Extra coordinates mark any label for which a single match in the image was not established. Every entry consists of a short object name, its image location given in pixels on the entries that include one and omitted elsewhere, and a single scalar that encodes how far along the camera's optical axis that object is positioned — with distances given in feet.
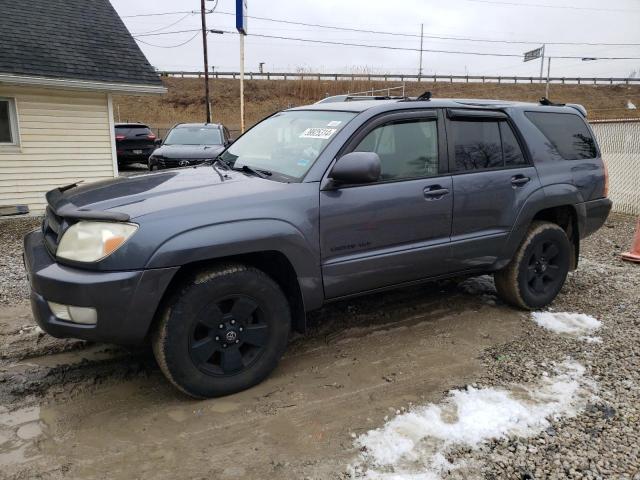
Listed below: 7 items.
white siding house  31.89
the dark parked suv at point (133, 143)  57.67
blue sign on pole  44.75
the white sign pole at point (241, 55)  46.65
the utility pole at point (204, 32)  84.02
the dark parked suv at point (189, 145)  35.65
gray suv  9.01
